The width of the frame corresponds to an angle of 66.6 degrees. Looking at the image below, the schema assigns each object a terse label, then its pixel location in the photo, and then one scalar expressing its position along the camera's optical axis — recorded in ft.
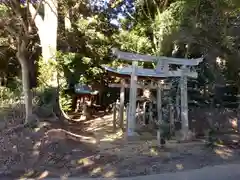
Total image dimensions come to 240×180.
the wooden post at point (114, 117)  25.34
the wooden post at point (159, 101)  23.28
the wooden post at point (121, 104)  24.56
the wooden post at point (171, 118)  21.97
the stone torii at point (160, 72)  20.73
